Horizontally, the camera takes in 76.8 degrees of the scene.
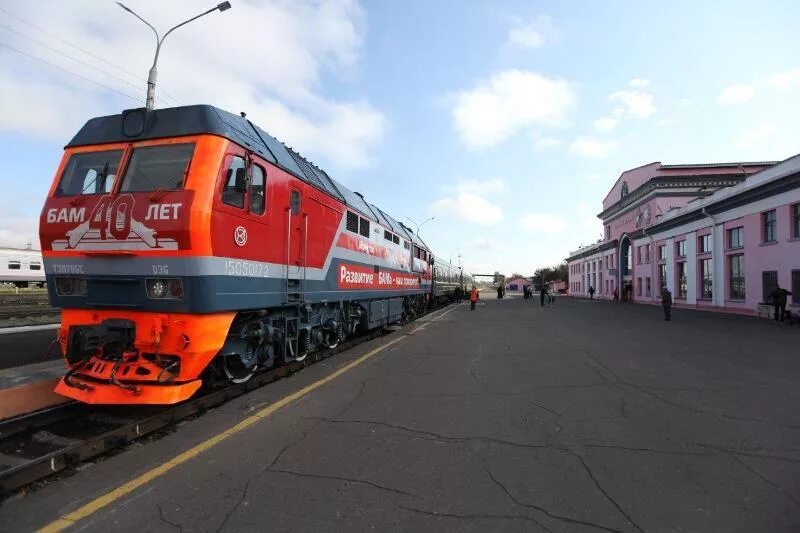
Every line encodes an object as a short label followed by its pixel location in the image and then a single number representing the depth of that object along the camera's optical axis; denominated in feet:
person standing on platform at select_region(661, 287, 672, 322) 73.46
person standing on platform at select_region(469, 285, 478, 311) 101.55
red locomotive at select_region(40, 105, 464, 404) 18.84
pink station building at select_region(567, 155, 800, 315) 79.66
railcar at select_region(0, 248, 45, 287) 157.79
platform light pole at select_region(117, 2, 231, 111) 46.09
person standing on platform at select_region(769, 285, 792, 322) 69.62
